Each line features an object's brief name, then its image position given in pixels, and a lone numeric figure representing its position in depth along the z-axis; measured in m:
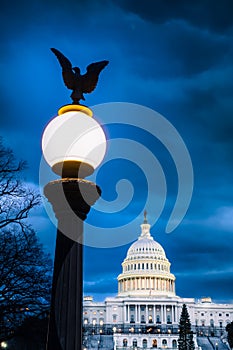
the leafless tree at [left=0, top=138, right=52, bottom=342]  15.69
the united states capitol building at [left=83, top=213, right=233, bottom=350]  126.38
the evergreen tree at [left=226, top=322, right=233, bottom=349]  96.38
